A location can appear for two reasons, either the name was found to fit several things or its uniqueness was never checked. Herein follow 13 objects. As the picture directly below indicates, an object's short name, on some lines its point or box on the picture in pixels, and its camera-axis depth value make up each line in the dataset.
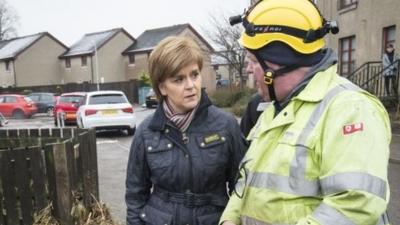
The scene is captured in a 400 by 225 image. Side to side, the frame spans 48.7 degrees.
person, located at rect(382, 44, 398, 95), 15.16
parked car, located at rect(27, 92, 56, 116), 30.39
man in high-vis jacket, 1.41
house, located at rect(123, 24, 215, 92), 49.91
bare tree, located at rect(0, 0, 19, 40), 75.12
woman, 2.31
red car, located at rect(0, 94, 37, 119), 26.88
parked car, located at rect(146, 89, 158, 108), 34.03
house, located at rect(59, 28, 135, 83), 52.00
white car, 15.28
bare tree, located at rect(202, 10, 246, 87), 33.18
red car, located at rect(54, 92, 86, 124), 19.98
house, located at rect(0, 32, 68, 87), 53.00
